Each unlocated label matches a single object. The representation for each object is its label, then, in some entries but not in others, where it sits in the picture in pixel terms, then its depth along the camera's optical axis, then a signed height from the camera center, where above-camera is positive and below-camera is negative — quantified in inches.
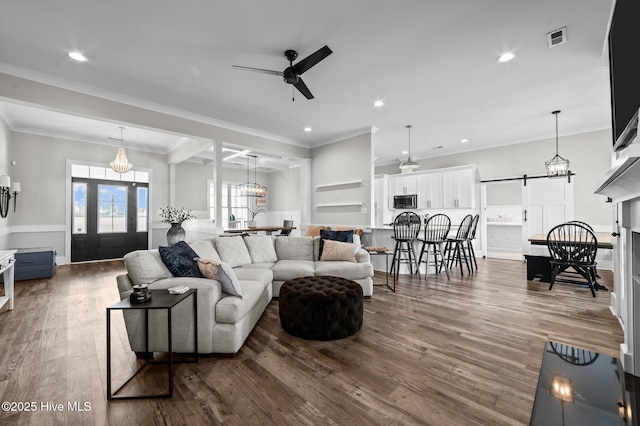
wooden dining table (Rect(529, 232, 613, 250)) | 153.2 -16.0
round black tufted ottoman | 101.3 -35.8
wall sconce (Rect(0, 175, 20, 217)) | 193.0 +14.0
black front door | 256.4 -3.1
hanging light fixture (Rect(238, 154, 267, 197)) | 321.2 +29.6
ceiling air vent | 104.1 +67.5
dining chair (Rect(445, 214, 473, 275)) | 208.2 -19.7
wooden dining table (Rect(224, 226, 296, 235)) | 248.5 -13.5
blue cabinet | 190.9 -33.0
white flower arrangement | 198.0 -1.3
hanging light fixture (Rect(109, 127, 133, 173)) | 231.1 +43.1
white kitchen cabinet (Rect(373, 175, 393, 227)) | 355.9 +14.6
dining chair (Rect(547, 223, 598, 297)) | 153.8 -24.1
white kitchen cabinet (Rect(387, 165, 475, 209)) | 288.2 +30.9
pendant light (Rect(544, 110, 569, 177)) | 195.6 +32.7
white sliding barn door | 239.9 +8.4
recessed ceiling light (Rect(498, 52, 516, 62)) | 120.0 +68.4
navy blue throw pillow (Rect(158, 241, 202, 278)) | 102.0 -17.2
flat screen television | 56.1 +33.8
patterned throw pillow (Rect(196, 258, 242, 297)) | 96.9 -21.1
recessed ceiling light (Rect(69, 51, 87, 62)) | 118.7 +68.7
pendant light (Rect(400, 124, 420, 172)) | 242.2 +42.4
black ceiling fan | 103.0 +58.8
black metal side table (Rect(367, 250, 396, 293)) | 166.3 -23.5
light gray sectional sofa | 87.5 -31.0
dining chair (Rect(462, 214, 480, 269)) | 221.8 -16.4
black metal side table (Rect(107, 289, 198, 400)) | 69.4 -27.1
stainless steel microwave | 319.6 +15.4
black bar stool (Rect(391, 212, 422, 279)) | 193.5 -15.8
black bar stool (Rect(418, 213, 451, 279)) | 198.1 -19.3
